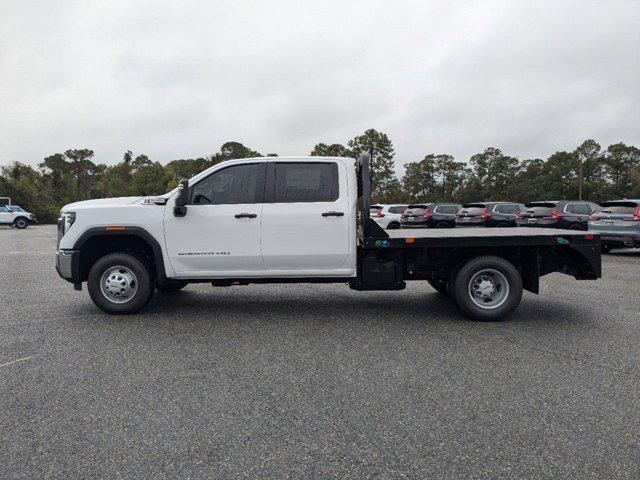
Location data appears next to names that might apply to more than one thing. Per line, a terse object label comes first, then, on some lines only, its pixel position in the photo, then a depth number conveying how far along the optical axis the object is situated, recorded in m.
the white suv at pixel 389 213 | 26.09
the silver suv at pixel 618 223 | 13.31
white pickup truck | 6.17
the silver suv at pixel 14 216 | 36.81
